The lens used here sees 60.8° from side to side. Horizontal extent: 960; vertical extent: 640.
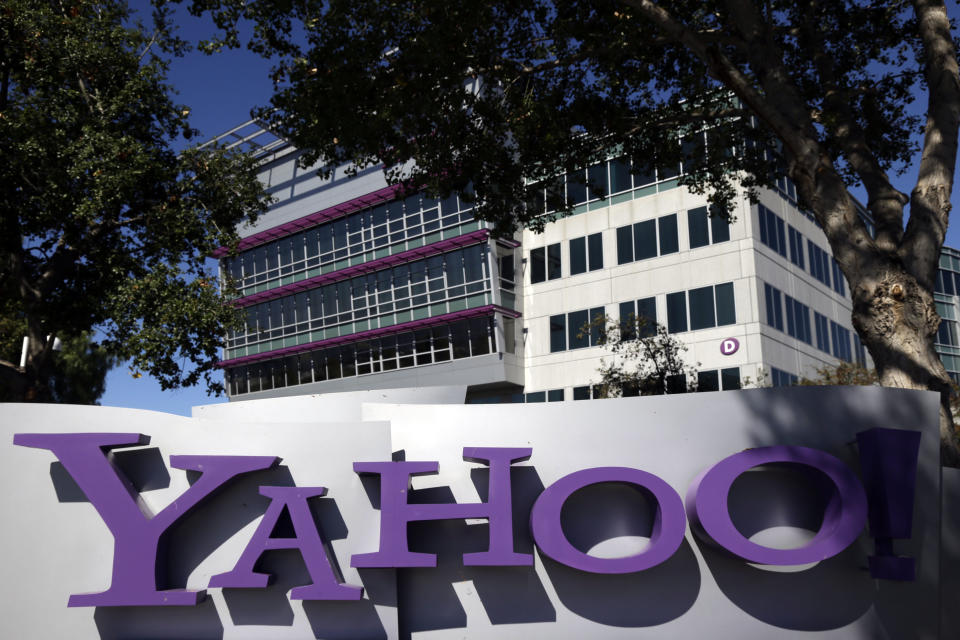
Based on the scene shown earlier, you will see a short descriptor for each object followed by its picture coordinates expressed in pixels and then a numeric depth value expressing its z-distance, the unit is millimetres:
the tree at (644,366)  26844
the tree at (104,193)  15039
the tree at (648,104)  9195
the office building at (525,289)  31438
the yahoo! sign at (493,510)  6629
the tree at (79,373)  37938
